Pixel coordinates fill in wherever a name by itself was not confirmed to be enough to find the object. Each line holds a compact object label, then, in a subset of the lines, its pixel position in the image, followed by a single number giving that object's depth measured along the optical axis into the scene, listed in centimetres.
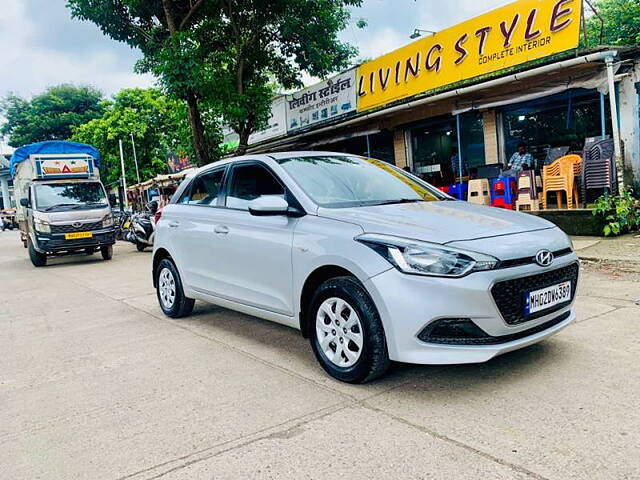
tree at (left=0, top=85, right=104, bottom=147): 3921
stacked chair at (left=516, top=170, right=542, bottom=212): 971
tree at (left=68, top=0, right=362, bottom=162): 1262
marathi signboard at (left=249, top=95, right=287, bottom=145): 1680
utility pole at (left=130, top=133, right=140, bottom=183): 2708
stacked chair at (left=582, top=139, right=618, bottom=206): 868
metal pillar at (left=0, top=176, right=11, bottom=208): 5478
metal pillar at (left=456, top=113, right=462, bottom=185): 1121
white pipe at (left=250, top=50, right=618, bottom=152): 838
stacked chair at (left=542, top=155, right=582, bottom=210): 923
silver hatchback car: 307
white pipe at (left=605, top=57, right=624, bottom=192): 830
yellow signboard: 899
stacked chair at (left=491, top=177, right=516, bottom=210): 1027
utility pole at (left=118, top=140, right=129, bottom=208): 2563
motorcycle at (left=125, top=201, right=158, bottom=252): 1437
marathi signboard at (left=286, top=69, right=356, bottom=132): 1389
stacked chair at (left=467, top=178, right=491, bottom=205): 1073
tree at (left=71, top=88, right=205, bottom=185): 2841
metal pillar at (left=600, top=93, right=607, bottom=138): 892
